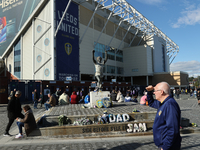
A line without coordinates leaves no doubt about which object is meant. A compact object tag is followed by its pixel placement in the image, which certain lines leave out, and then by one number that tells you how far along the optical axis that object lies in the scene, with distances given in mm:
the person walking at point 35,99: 16166
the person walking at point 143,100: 11970
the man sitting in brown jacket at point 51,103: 12445
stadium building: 30141
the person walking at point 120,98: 14906
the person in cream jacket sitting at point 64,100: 14118
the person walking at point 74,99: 14277
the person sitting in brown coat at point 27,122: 7013
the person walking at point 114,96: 15470
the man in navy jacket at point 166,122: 2479
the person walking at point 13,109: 7289
